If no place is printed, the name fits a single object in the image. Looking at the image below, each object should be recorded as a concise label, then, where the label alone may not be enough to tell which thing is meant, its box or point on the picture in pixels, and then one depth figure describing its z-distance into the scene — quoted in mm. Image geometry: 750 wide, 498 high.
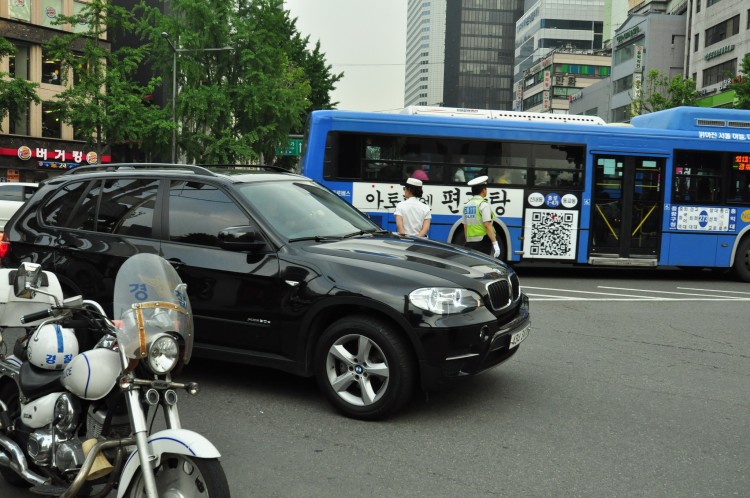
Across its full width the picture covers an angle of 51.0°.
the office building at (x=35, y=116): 40781
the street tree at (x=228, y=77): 34312
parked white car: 20359
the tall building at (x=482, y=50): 164625
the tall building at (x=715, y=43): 60500
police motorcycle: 2906
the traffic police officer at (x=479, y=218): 9766
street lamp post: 33719
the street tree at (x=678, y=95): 43969
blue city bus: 14180
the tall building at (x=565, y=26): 127312
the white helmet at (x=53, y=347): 3369
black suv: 4938
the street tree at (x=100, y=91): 31391
